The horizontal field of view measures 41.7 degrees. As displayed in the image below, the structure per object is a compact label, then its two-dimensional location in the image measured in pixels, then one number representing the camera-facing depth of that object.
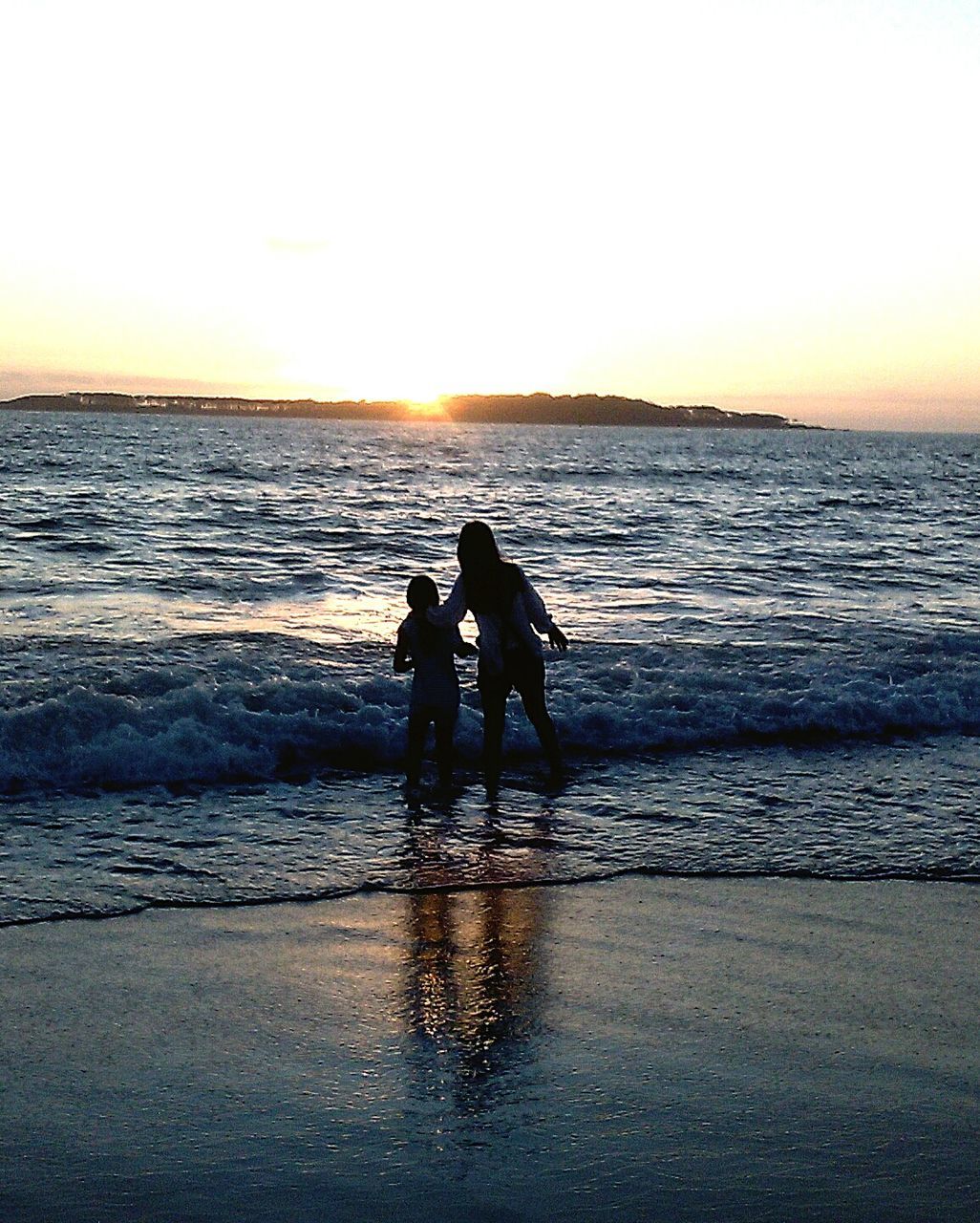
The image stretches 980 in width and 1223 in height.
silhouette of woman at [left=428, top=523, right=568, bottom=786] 7.78
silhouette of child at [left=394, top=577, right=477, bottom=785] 8.15
